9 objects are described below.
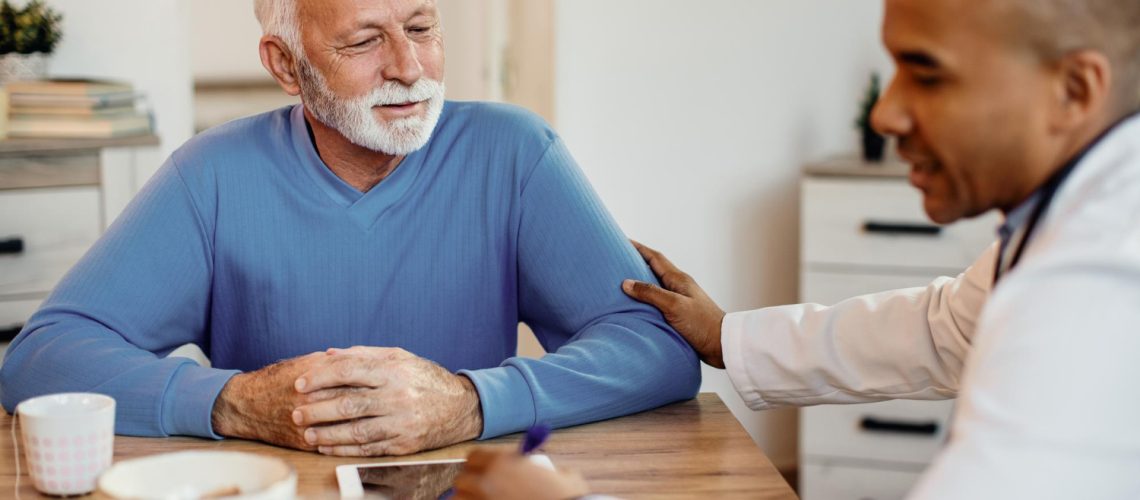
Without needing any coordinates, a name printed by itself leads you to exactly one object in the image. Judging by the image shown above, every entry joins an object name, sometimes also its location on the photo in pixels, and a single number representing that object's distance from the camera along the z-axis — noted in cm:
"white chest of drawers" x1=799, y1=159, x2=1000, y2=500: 300
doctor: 81
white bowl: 109
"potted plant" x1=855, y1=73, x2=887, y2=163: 312
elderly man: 160
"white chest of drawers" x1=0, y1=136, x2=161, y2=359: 280
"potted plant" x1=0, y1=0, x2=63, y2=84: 289
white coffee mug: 113
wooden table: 120
